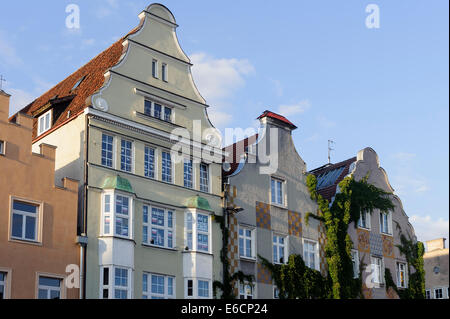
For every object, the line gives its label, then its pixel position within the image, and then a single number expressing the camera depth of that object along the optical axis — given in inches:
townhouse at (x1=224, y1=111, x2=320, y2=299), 1432.1
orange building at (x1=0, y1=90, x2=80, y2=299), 1125.1
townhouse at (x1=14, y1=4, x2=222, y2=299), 1236.5
